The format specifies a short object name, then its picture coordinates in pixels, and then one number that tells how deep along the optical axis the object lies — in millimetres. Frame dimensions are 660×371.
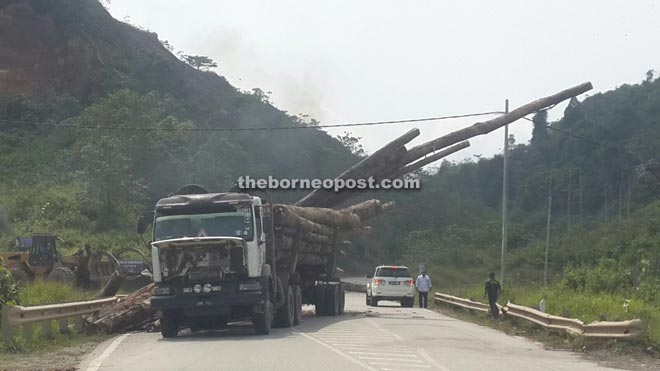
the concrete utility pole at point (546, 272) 47816
